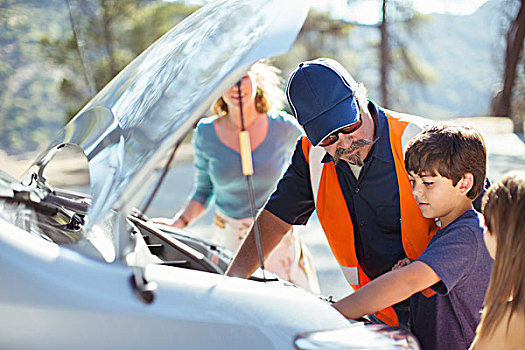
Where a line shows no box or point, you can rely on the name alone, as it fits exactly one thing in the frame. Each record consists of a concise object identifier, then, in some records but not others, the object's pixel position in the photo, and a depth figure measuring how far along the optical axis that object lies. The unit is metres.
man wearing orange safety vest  1.73
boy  1.53
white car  1.22
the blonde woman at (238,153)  3.12
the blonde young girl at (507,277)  1.42
